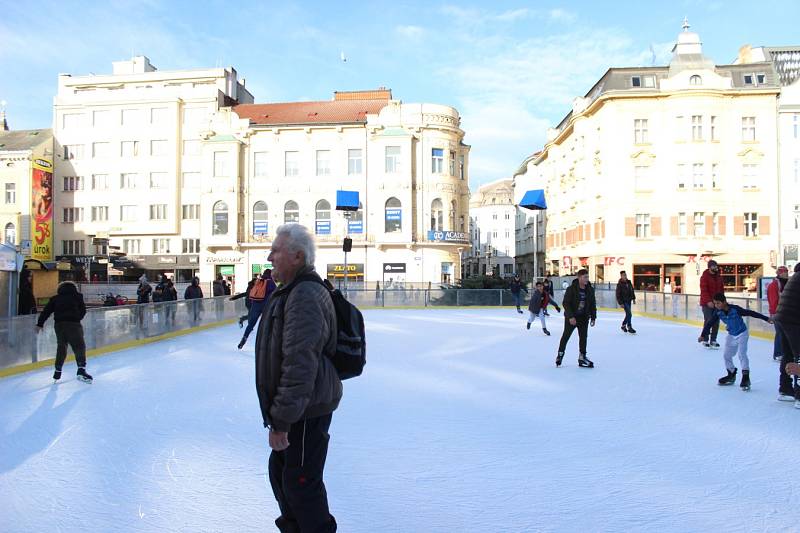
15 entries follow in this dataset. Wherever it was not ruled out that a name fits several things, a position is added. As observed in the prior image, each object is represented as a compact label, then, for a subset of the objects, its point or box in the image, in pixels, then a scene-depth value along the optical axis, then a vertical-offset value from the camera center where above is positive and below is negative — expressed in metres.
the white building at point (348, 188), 40.94 +6.34
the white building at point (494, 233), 88.56 +6.54
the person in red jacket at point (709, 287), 11.09 -0.24
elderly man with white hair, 2.62 -0.48
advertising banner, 44.81 +5.31
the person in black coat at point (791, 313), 5.25 -0.36
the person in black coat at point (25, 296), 12.19 -0.39
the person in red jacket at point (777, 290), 9.91 -0.29
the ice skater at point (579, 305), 9.39 -0.49
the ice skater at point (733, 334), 7.77 -0.81
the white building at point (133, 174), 45.47 +8.23
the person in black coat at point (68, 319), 8.16 -0.59
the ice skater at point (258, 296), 12.18 -0.41
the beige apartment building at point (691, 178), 35.34 +5.99
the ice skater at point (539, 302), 15.15 -0.71
